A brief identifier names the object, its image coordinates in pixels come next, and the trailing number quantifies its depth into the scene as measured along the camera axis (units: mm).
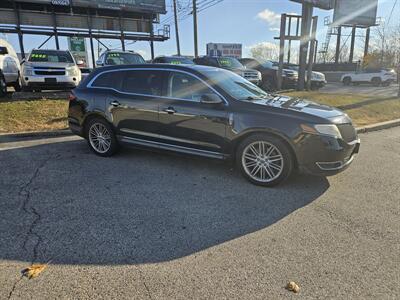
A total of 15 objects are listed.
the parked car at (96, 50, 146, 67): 13242
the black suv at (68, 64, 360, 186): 4266
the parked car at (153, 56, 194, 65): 14633
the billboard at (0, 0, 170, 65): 30641
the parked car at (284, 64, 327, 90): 19375
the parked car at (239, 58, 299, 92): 17953
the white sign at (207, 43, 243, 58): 37625
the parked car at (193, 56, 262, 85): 15516
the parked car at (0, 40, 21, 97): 10523
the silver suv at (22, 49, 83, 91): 10633
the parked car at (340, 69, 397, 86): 28484
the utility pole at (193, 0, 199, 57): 26688
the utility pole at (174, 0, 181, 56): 28859
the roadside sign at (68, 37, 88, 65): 38062
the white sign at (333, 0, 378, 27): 38438
